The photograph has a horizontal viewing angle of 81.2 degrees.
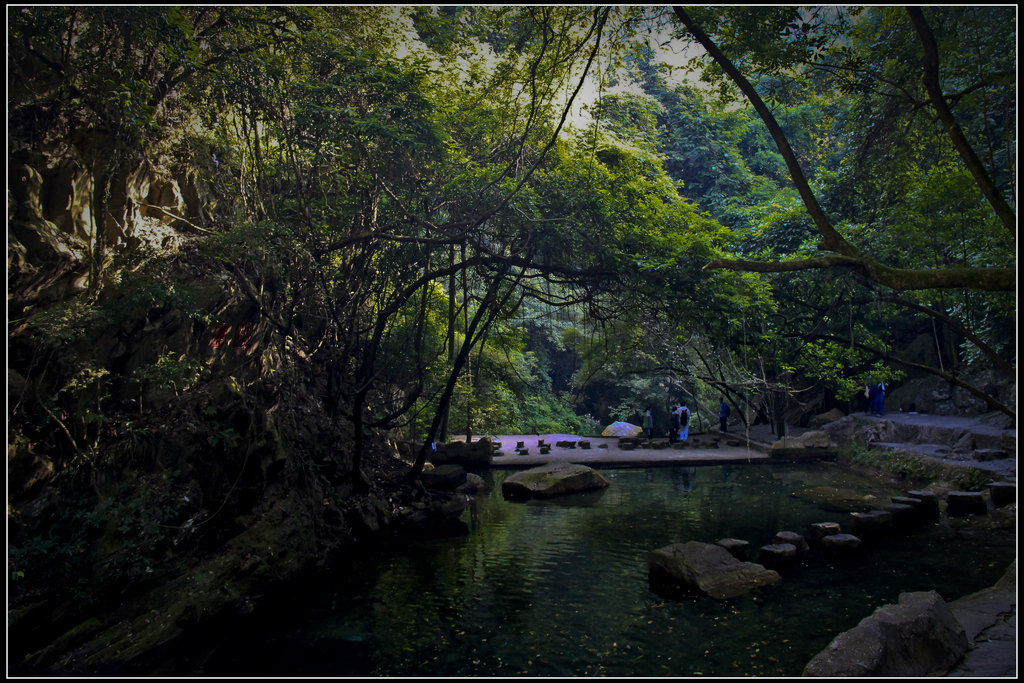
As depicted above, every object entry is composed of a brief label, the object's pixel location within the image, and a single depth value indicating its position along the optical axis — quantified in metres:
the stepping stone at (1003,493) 10.62
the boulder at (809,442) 18.05
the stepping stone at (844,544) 9.07
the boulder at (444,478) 13.87
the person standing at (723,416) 22.91
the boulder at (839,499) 11.87
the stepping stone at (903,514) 10.37
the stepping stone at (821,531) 9.55
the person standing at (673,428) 21.23
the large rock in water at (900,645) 4.75
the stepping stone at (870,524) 10.02
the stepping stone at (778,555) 8.62
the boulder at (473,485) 14.49
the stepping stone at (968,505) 10.90
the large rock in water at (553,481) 13.96
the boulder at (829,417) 22.14
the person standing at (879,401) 20.36
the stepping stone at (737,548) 8.76
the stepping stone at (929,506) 10.86
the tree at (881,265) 4.46
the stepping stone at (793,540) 9.22
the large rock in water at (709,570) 7.64
